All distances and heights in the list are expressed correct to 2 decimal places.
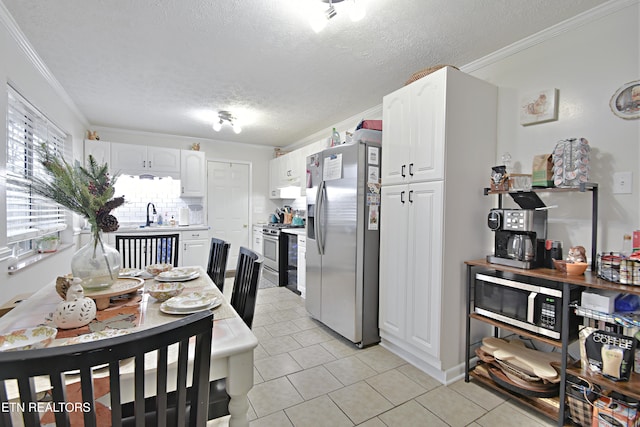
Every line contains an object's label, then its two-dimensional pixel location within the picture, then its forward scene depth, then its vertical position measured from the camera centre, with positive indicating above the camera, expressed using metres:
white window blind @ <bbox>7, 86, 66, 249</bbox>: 2.24 +0.31
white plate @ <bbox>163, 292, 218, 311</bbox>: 1.32 -0.44
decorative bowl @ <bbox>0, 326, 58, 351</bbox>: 0.94 -0.44
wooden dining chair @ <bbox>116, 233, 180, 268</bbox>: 2.56 -0.41
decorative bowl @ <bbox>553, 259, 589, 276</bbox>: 1.67 -0.33
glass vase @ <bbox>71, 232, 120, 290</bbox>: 1.49 -0.30
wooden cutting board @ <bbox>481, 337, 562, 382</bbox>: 1.80 -0.96
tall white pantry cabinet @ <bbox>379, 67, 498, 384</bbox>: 2.09 +0.01
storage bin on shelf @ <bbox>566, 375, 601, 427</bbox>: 1.59 -1.03
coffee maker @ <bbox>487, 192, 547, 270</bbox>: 1.88 -0.16
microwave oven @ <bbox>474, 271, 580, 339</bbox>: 1.69 -0.57
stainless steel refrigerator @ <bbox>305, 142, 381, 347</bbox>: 2.59 -0.26
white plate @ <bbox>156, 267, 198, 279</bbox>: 1.88 -0.44
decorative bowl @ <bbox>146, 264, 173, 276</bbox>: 2.05 -0.44
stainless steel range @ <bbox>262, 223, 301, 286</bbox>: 4.56 -0.72
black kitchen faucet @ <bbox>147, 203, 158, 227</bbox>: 4.89 -0.10
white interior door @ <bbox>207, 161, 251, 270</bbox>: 5.47 +0.08
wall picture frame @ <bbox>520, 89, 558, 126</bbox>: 2.07 +0.74
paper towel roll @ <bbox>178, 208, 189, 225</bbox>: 4.98 -0.18
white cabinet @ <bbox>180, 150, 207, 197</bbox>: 4.92 +0.56
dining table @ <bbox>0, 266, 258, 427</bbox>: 1.00 -0.48
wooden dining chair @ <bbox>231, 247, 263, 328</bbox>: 1.51 -0.42
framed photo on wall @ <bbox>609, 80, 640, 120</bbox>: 1.74 +0.66
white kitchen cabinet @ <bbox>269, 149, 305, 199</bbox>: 4.88 +0.57
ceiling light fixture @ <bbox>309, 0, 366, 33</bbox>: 1.60 +1.07
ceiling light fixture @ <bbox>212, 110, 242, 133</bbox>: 3.91 +1.20
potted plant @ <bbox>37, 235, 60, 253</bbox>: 2.78 -0.37
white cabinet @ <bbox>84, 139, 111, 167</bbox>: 4.22 +0.80
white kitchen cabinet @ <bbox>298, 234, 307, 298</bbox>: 3.96 -0.77
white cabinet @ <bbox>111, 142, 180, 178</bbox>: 4.43 +0.72
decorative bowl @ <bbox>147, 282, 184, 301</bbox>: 1.46 -0.42
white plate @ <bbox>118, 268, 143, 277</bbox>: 1.98 -0.46
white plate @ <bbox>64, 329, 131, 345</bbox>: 0.95 -0.43
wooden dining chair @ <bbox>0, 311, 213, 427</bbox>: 0.56 -0.35
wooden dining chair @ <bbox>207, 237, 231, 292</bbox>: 2.22 -0.43
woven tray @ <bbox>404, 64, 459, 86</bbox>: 2.28 +1.05
